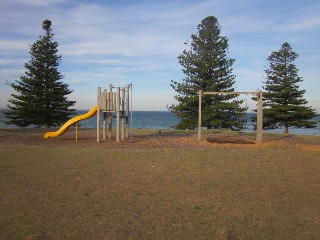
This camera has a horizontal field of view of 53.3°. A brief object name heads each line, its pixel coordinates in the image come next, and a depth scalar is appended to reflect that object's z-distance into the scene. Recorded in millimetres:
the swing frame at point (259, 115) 13562
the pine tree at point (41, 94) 29000
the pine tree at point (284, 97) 27203
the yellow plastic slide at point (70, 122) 13836
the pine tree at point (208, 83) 25953
